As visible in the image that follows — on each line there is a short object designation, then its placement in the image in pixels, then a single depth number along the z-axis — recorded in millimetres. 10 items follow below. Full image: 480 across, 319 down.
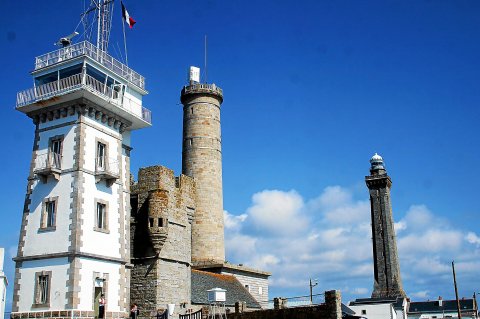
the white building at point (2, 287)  30544
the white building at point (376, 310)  59062
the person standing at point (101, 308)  27594
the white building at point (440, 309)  88312
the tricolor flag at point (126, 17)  33188
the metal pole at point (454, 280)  55062
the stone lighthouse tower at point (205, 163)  46031
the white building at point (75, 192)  27453
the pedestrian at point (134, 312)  29688
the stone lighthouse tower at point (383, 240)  74875
